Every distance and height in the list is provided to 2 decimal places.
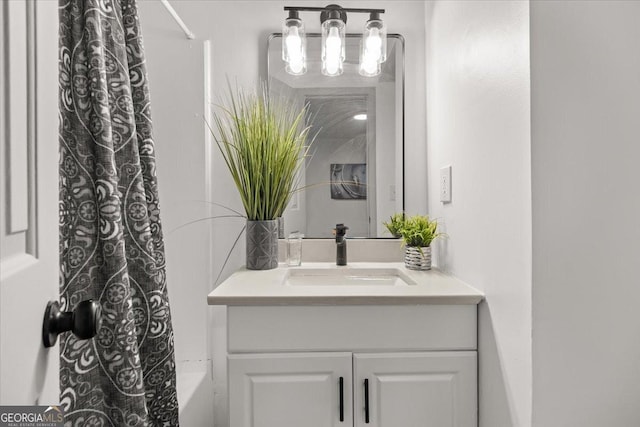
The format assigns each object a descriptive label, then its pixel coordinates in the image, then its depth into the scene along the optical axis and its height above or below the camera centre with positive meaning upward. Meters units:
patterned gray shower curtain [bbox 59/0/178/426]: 0.82 -0.06
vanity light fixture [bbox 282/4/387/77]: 1.60 +0.69
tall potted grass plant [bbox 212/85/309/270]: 1.46 +0.14
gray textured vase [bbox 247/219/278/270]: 1.49 -0.14
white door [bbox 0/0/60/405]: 0.42 +0.01
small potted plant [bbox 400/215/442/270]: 1.46 -0.12
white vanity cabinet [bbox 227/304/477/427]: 1.10 -0.44
